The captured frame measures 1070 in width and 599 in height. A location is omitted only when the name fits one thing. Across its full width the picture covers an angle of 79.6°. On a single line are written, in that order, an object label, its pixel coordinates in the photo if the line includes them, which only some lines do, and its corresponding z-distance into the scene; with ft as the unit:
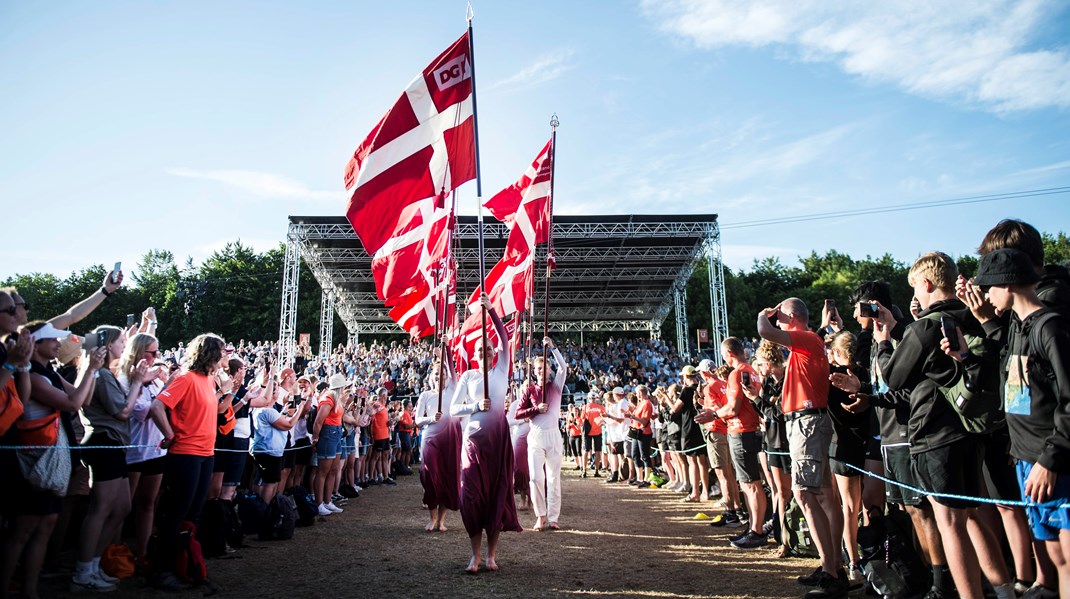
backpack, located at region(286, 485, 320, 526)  29.96
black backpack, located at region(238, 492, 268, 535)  26.32
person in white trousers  29.27
